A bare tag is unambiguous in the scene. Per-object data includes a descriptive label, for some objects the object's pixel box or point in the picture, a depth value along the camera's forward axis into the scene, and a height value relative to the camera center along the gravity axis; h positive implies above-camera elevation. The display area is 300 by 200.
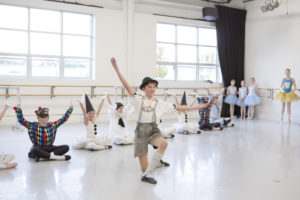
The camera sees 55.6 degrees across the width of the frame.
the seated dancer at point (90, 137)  4.50 -0.82
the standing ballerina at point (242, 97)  9.76 -0.28
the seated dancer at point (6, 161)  3.34 -0.91
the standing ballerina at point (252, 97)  9.45 -0.29
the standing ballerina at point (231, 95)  9.84 -0.22
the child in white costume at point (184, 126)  6.17 -0.84
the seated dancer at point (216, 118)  7.30 -0.79
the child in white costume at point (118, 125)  4.89 -0.68
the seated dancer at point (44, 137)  3.71 -0.70
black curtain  10.18 +1.66
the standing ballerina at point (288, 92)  8.27 -0.07
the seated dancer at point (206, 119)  6.62 -0.73
